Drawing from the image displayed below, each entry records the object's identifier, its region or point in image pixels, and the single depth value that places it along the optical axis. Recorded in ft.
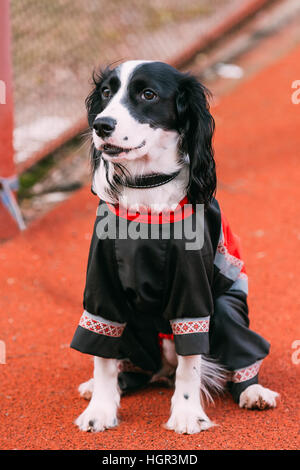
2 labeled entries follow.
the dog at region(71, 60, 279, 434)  9.43
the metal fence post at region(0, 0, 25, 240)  17.19
